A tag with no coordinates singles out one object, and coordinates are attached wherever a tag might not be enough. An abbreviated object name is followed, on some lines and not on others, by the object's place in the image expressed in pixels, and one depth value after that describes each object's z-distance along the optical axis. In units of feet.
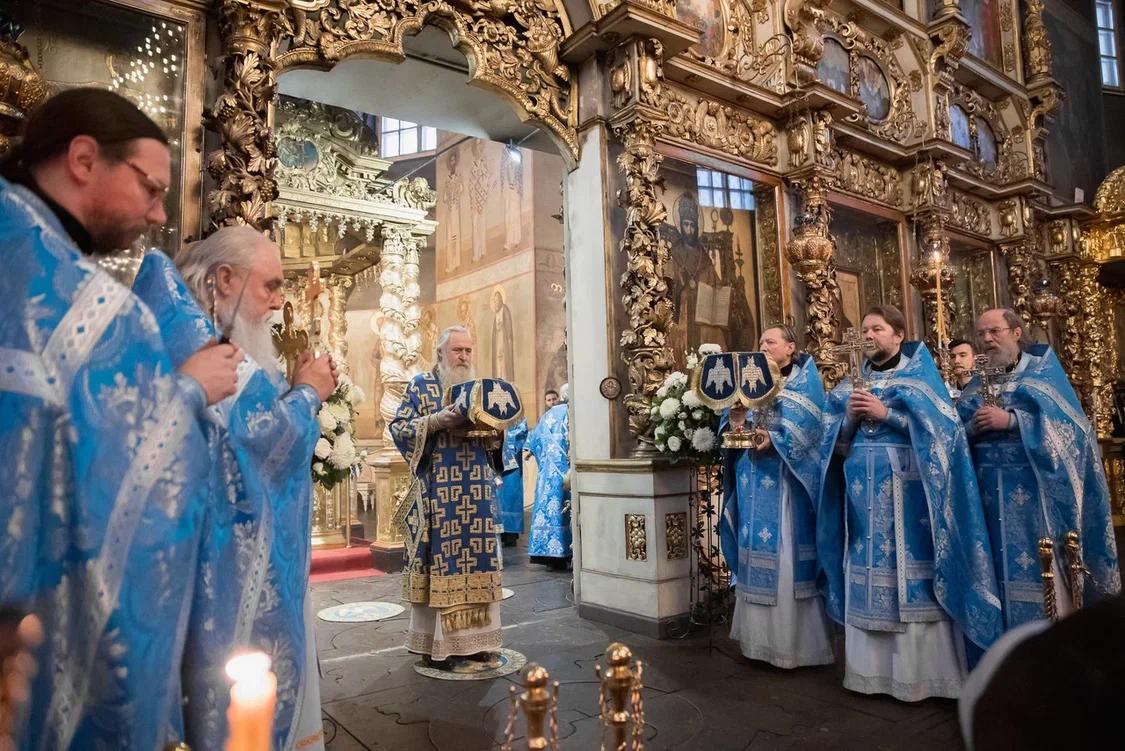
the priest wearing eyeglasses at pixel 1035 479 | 13.69
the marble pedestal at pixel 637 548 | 18.20
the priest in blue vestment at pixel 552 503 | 27.91
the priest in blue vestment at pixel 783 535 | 15.16
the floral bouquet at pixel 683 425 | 17.22
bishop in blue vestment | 15.25
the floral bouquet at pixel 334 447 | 12.63
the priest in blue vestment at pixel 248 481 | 5.88
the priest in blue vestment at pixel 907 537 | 13.23
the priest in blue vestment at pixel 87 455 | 4.36
